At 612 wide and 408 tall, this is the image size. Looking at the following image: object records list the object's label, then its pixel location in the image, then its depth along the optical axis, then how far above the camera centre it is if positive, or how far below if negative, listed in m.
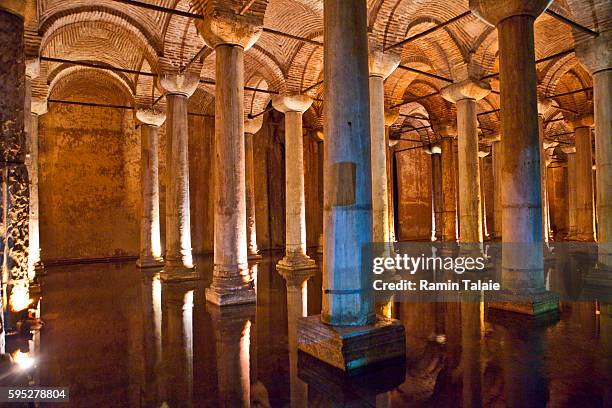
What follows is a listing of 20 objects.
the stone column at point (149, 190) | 12.80 +0.84
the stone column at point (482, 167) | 17.95 +2.42
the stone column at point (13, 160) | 4.87 +0.74
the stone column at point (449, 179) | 15.94 +1.14
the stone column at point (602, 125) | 8.61 +1.67
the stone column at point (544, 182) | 12.55 +0.79
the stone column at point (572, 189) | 18.27 +0.71
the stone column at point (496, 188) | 15.28 +0.69
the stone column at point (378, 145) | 9.03 +1.45
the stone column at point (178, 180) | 10.07 +0.89
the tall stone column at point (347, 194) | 4.31 +0.18
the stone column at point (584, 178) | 13.17 +0.82
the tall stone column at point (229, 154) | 7.27 +1.09
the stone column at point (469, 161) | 10.86 +1.22
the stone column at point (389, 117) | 13.62 +3.11
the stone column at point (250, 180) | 14.62 +1.25
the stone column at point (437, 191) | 21.38 +0.90
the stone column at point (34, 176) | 9.22 +1.16
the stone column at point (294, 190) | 11.59 +0.64
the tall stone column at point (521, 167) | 6.40 +0.61
